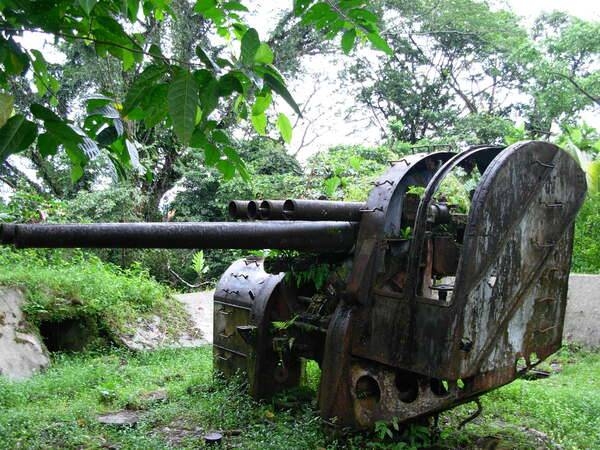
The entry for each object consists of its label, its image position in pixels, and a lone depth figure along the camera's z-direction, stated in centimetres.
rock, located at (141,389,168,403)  586
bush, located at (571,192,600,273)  979
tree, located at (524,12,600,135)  1554
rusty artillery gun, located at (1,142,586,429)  398
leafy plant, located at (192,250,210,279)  1259
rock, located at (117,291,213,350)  840
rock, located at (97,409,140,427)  506
